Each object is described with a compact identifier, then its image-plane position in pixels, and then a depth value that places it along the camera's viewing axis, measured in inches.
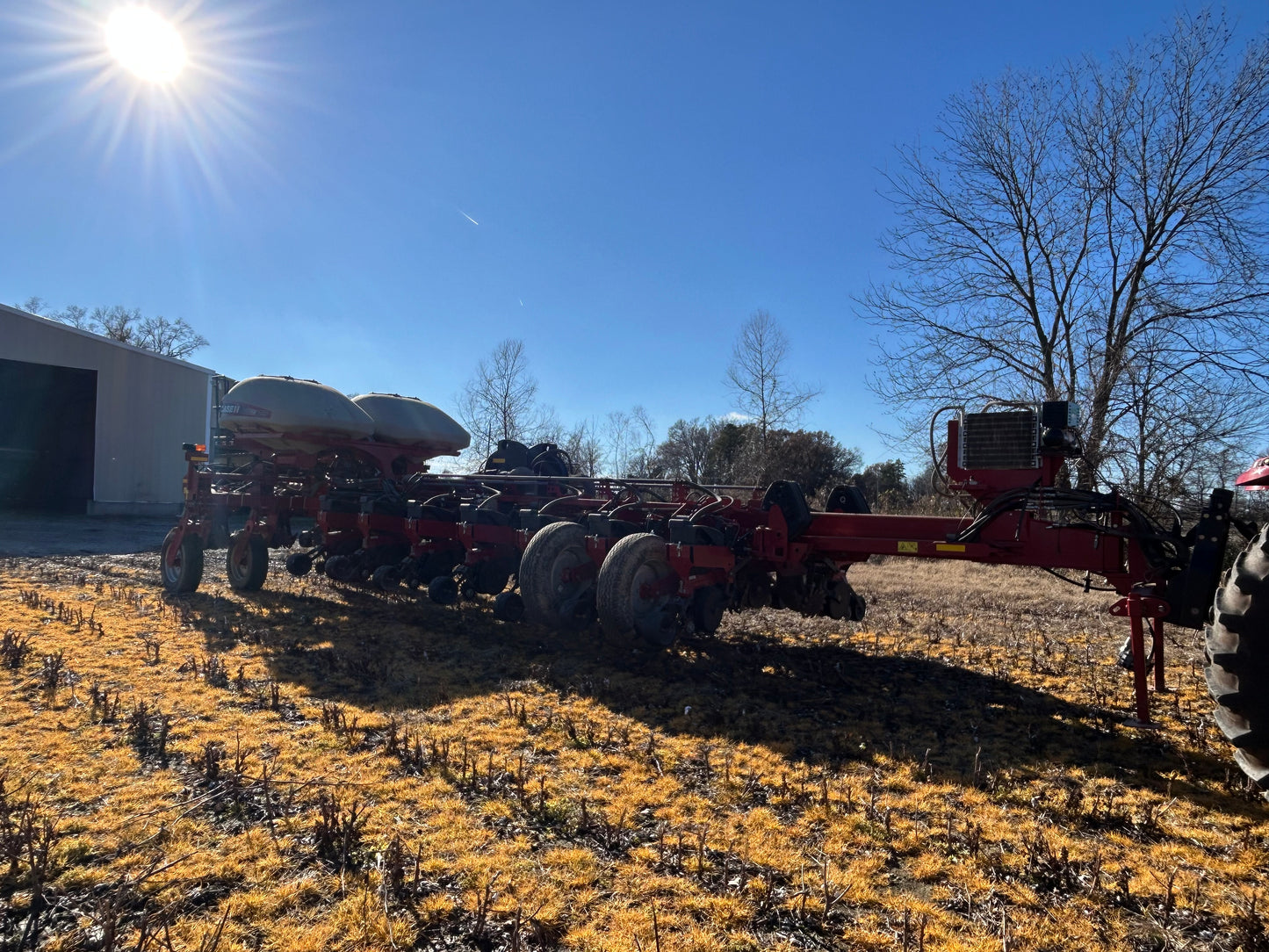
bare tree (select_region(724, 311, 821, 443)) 995.3
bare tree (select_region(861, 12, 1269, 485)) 548.7
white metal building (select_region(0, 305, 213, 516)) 874.1
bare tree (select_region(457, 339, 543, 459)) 1128.8
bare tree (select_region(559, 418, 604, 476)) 1421.0
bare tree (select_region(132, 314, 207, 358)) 2108.8
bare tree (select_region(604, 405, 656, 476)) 1321.1
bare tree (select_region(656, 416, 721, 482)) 1350.9
